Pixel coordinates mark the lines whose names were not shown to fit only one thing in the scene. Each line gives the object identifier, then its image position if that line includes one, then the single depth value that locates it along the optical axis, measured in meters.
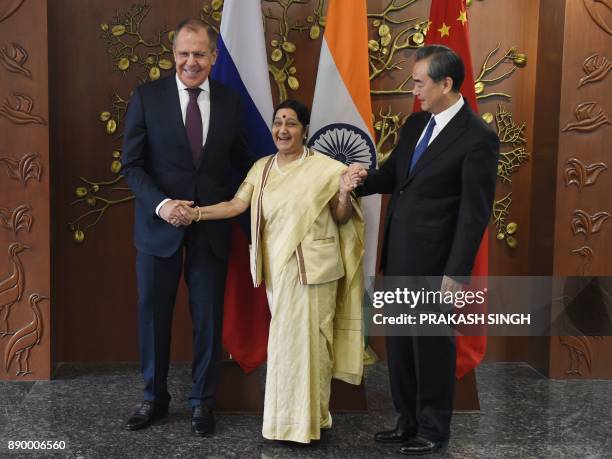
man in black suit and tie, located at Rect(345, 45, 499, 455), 2.67
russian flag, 3.45
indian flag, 3.48
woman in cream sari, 2.89
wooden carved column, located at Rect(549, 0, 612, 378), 3.76
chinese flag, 3.47
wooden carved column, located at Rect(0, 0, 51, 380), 3.63
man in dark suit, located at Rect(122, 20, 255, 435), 2.99
